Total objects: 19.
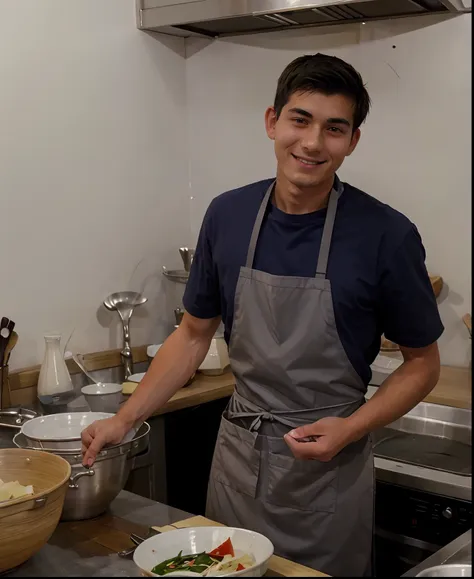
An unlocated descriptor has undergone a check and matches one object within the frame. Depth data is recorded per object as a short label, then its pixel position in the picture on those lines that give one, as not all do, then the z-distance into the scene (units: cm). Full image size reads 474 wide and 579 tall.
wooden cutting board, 116
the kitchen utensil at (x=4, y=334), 214
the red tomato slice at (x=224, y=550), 115
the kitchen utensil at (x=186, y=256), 278
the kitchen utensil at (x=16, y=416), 196
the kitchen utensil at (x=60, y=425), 163
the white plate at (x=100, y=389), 219
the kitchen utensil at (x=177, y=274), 276
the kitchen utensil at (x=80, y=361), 243
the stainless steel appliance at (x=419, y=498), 180
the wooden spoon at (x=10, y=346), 214
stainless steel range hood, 231
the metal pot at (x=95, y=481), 140
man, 147
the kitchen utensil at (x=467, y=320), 234
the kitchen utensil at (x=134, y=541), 126
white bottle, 223
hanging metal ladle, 258
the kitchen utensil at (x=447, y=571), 98
